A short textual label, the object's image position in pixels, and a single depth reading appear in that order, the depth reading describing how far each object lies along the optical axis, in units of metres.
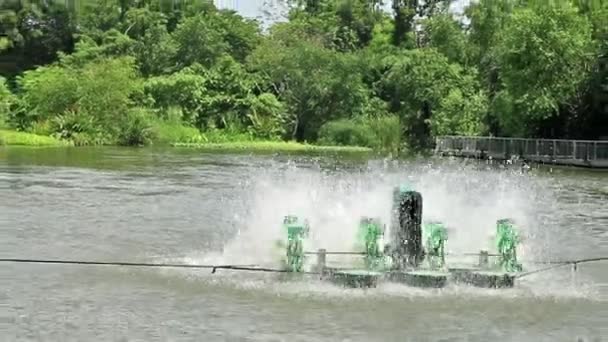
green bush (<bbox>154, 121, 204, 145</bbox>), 68.50
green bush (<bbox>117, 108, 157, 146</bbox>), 65.81
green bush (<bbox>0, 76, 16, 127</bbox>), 67.44
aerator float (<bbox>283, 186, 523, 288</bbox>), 11.49
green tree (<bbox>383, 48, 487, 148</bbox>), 62.06
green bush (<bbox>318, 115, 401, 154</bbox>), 67.25
